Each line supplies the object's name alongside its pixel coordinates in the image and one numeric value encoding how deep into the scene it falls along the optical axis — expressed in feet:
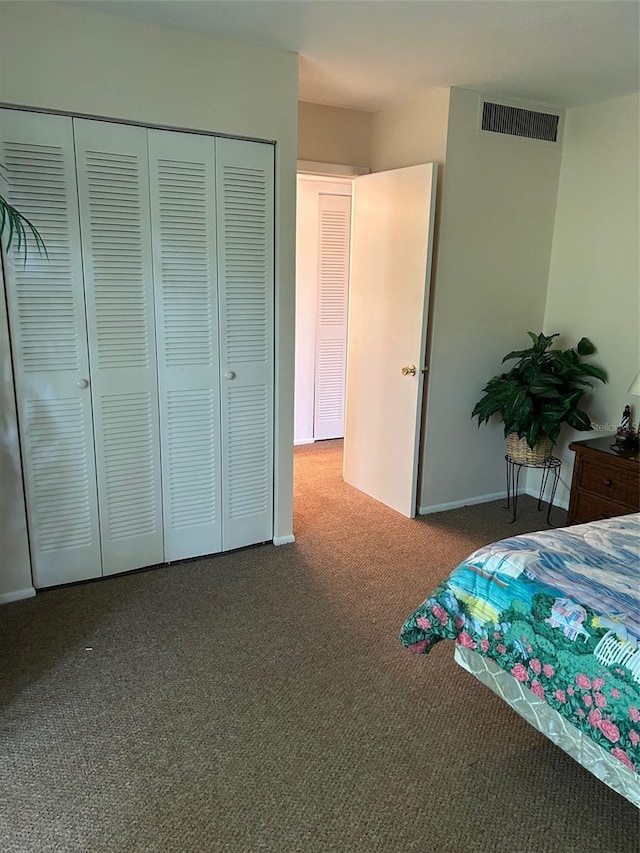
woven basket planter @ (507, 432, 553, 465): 12.07
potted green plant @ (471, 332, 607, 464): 11.50
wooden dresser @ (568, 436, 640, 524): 9.79
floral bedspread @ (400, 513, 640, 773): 5.15
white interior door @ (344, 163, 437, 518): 11.50
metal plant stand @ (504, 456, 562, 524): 12.37
